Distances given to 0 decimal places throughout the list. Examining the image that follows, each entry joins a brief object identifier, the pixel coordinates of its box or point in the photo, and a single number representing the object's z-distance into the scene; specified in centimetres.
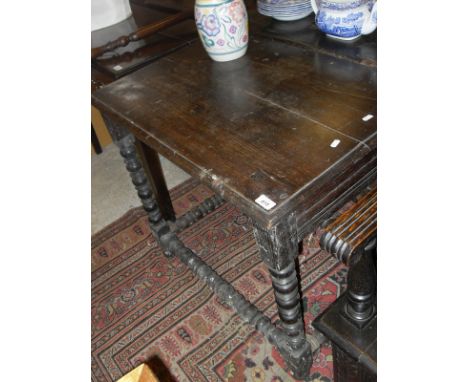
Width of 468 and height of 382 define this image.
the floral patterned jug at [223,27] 103
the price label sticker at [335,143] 80
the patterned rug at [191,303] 126
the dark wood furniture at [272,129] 76
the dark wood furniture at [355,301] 75
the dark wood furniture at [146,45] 127
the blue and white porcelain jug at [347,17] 106
